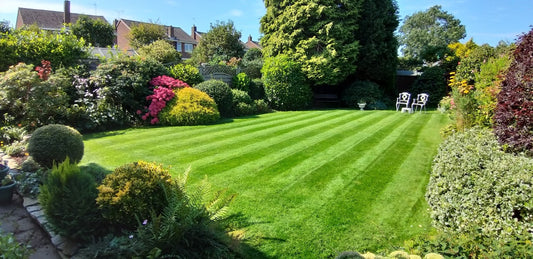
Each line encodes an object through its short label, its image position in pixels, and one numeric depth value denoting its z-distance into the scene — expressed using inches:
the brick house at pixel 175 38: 1413.6
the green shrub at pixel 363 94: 634.2
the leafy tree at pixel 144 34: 965.8
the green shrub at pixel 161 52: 559.5
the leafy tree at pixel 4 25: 591.7
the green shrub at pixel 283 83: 563.5
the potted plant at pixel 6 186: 146.6
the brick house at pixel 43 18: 1240.0
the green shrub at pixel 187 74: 453.1
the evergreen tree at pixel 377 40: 631.8
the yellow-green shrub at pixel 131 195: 103.0
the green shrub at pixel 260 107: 513.3
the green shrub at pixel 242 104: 468.1
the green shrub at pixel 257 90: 566.3
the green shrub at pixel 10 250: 88.7
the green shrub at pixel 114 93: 329.7
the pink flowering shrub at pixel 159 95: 369.7
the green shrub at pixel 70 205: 104.0
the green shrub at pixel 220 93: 431.2
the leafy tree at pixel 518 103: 152.7
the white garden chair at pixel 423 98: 525.3
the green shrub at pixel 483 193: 110.3
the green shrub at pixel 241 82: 540.9
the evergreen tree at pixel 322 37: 588.7
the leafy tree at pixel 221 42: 960.3
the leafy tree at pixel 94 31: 1058.7
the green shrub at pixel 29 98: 276.7
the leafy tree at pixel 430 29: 1660.9
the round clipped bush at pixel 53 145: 171.2
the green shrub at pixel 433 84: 706.8
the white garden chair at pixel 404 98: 564.4
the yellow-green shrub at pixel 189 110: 366.3
